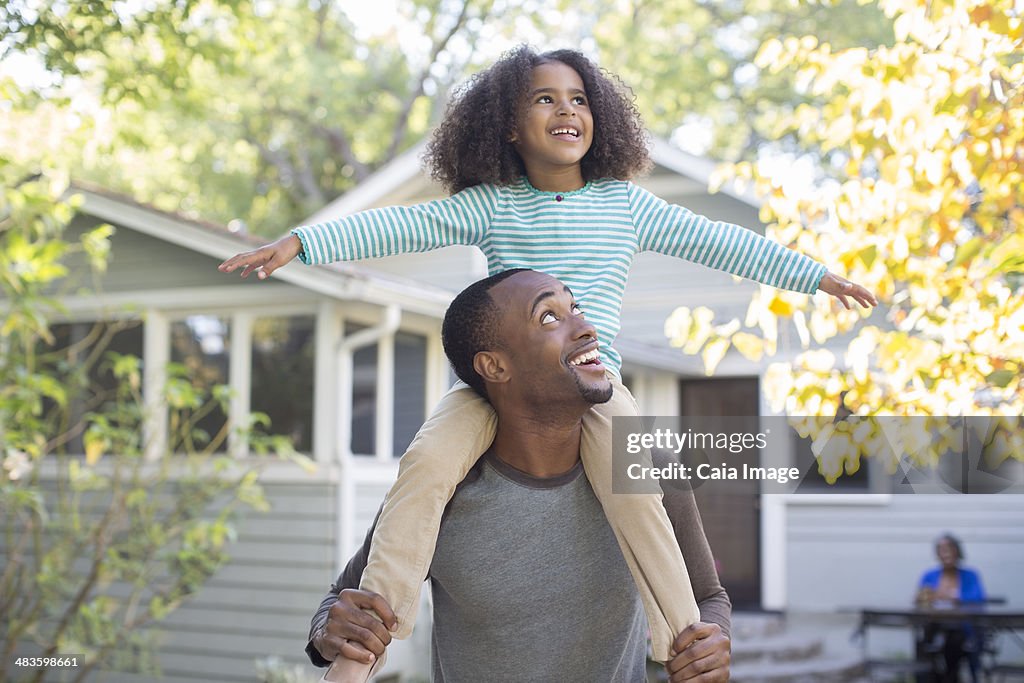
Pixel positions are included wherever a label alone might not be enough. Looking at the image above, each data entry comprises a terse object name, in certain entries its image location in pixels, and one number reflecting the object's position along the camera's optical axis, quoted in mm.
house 8406
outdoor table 8195
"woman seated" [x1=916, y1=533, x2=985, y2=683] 8836
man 2117
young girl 2111
